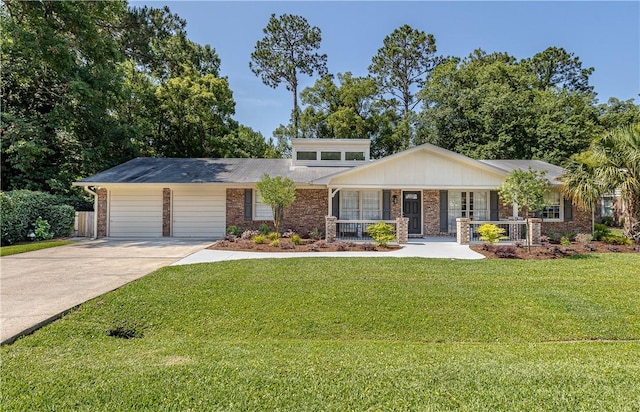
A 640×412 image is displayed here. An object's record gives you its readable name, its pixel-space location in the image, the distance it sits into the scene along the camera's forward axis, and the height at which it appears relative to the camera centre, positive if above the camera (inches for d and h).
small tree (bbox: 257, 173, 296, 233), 474.9 +28.3
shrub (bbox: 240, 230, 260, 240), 503.0 -39.7
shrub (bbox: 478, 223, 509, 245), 434.9 -31.9
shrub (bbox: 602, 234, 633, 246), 444.1 -43.6
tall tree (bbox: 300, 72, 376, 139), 1040.2 +358.4
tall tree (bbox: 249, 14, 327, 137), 1168.8 +583.4
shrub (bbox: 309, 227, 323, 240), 537.2 -40.8
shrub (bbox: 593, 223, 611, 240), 500.1 -35.6
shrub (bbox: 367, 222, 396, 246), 443.8 -33.7
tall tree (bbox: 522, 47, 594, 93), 1277.1 +566.2
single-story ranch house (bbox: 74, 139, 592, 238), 557.6 +5.3
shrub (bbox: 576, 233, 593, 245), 484.1 -43.6
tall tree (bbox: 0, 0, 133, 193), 571.5 +245.5
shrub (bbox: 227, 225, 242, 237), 537.3 -35.5
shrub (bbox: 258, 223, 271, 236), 540.1 -33.3
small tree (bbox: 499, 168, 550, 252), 407.5 +26.6
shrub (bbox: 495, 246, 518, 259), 376.2 -51.5
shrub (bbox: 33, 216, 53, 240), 502.6 -30.8
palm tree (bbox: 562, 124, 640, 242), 437.7 +50.7
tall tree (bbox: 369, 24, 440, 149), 1187.9 +561.2
